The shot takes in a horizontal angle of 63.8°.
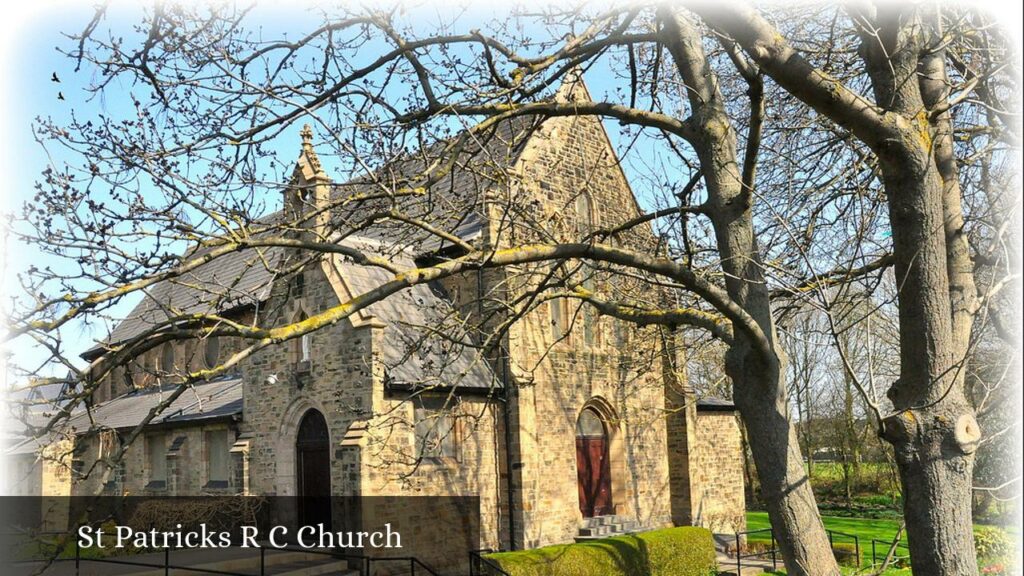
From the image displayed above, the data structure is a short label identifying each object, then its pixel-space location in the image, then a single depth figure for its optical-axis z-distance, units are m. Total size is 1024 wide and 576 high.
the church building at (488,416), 17.55
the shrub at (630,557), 16.12
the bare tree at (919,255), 6.46
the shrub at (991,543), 20.31
